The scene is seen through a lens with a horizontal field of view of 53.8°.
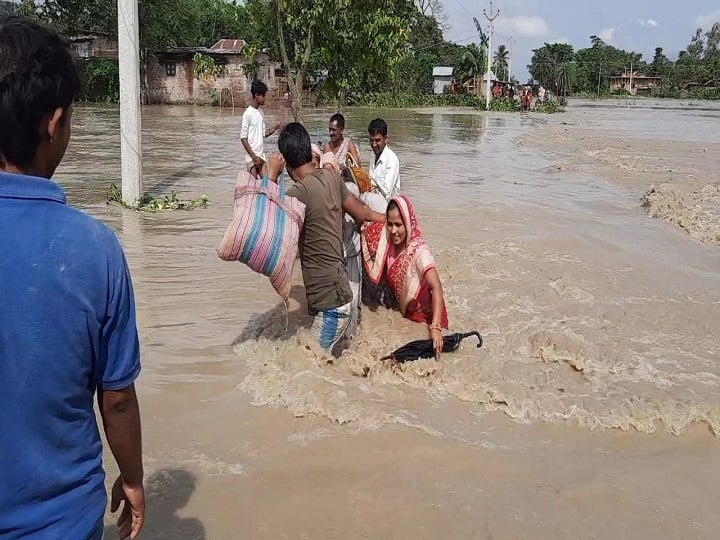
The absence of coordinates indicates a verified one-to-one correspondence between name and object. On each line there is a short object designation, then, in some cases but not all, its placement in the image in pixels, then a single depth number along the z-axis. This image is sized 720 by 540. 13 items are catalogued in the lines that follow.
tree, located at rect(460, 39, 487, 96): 53.53
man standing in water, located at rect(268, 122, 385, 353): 4.07
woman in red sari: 4.53
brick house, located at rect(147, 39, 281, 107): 37.53
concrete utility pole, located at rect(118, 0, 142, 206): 8.56
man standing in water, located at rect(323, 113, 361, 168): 6.41
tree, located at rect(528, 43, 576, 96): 68.96
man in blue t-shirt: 1.40
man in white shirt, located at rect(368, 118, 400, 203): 6.32
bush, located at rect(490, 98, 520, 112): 45.62
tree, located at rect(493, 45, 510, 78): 71.94
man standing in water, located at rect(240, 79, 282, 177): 8.58
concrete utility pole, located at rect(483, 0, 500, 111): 42.72
